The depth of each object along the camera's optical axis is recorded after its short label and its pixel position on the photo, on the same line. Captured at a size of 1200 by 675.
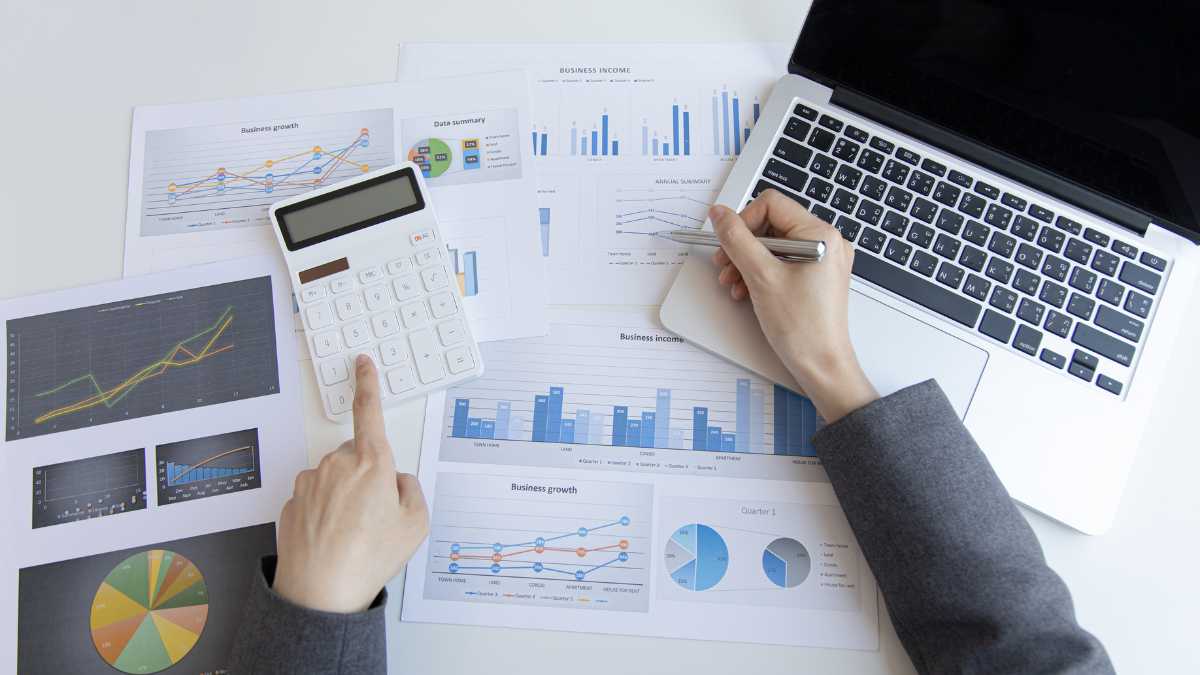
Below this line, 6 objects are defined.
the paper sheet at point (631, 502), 0.68
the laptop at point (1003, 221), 0.67
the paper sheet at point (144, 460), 0.68
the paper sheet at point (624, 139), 0.78
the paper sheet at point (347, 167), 0.78
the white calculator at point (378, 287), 0.73
